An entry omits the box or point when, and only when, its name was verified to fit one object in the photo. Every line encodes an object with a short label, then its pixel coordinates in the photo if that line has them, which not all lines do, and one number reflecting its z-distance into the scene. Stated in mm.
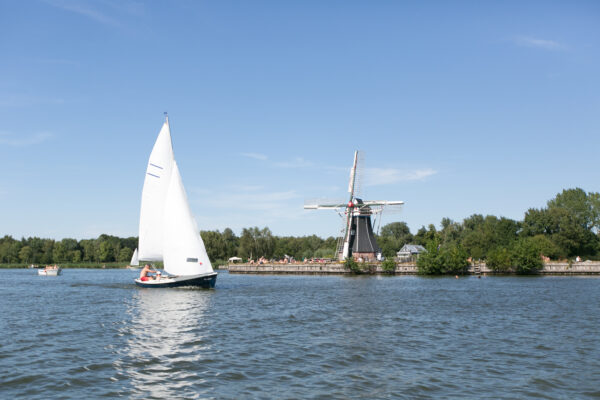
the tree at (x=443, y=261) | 94812
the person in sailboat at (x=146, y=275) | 50469
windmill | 104188
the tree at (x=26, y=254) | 182125
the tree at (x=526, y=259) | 91250
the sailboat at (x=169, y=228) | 46656
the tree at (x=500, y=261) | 92625
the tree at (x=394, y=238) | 153475
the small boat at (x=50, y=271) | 107750
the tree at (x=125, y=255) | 185825
